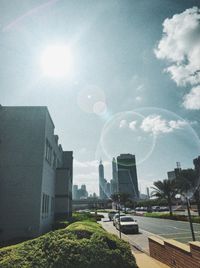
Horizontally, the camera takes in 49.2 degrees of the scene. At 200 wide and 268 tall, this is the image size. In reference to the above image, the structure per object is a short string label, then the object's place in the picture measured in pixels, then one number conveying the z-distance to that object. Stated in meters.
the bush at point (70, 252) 4.83
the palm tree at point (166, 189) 38.09
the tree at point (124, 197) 62.59
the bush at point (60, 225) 20.06
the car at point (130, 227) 20.12
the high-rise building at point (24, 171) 15.41
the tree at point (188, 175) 30.48
